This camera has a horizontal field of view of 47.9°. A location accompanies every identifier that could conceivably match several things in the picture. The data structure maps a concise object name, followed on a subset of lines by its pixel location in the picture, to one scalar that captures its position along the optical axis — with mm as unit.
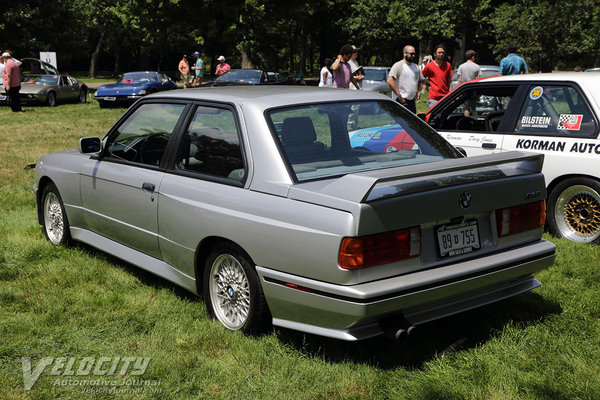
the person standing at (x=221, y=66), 24984
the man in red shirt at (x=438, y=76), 11523
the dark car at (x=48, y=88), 22641
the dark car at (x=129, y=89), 22375
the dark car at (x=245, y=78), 20375
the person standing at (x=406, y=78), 11273
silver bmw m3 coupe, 3488
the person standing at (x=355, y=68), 12544
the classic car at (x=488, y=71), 24328
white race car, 6156
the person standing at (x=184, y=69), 25881
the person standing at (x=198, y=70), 25812
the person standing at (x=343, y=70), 12203
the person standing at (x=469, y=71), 13734
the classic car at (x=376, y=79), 24016
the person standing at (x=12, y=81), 20094
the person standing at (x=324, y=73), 15087
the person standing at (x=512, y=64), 12469
